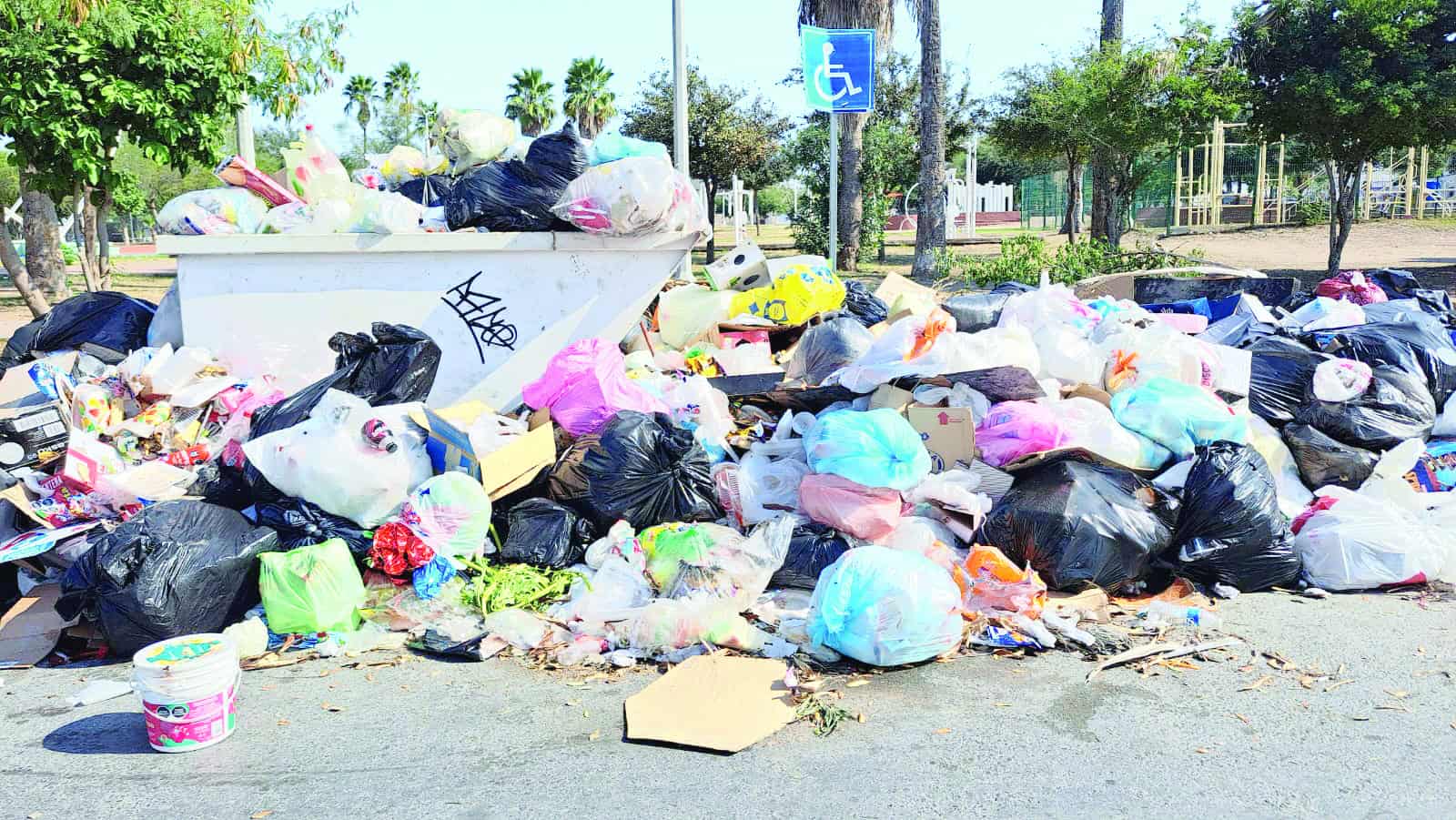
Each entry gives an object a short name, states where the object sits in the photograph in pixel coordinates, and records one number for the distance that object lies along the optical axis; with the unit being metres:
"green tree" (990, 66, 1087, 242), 21.08
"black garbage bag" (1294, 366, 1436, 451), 4.55
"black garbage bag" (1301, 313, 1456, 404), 4.95
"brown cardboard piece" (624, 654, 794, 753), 2.87
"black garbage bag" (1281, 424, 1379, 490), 4.46
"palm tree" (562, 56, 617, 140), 27.14
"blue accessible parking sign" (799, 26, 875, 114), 10.01
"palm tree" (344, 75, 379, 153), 41.42
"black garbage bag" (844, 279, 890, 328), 6.14
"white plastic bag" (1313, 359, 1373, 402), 4.64
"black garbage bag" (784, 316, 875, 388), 5.19
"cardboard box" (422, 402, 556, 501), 4.06
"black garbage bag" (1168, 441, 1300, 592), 3.85
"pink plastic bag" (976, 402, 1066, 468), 4.14
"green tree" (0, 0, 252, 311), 6.98
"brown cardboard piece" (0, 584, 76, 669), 3.59
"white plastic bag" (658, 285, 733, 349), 5.95
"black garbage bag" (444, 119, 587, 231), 5.28
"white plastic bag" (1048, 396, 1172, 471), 4.11
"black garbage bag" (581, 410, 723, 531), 4.12
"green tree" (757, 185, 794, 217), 48.03
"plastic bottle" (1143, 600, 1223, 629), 3.58
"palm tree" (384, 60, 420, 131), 39.91
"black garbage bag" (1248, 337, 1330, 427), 4.80
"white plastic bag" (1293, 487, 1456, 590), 3.86
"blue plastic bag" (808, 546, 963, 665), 3.23
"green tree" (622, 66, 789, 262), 22.39
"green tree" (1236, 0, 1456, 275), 11.55
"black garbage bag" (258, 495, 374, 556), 3.89
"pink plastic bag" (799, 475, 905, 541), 3.91
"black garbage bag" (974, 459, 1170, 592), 3.74
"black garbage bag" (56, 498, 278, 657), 3.44
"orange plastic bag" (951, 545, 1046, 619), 3.62
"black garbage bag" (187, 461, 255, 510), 4.14
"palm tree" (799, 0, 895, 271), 17.11
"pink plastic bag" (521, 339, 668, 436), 4.63
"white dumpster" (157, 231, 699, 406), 5.11
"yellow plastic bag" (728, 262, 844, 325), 6.05
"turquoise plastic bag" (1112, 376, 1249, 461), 4.22
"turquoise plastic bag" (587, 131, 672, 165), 5.46
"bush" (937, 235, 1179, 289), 9.68
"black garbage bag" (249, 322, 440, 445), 4.55
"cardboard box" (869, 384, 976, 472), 4.29
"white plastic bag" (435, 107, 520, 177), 5.73
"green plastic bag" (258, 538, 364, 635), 3.60
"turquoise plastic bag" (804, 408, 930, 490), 3.87
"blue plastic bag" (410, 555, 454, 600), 3.79
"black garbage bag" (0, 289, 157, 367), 5.52
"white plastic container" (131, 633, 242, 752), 2.83
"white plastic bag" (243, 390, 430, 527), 3.91
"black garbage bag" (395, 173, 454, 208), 5.79
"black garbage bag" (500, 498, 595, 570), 4.04
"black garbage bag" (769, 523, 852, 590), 3.89
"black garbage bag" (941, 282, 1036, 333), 5.84
